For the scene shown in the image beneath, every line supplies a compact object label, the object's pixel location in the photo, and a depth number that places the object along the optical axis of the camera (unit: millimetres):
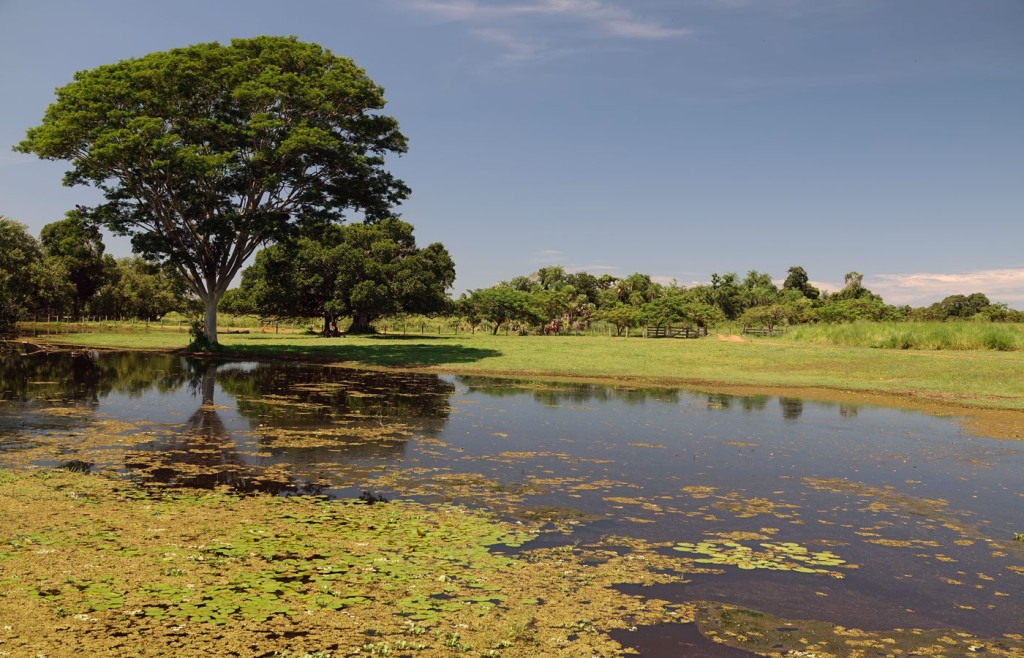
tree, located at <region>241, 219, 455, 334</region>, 75375
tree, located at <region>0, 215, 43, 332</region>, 66325
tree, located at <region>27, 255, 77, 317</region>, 81562
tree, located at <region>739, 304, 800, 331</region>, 104875
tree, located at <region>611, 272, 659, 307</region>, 141875
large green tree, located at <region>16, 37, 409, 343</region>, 39812
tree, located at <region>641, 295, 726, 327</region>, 97188
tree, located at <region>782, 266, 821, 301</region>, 167125
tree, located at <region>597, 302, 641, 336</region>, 96438
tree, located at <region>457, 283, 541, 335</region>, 92644
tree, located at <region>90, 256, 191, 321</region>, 106312
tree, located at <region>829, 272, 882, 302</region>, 147000
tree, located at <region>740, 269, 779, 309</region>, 144000
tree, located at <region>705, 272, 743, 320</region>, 142625
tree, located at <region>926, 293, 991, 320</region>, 140750
